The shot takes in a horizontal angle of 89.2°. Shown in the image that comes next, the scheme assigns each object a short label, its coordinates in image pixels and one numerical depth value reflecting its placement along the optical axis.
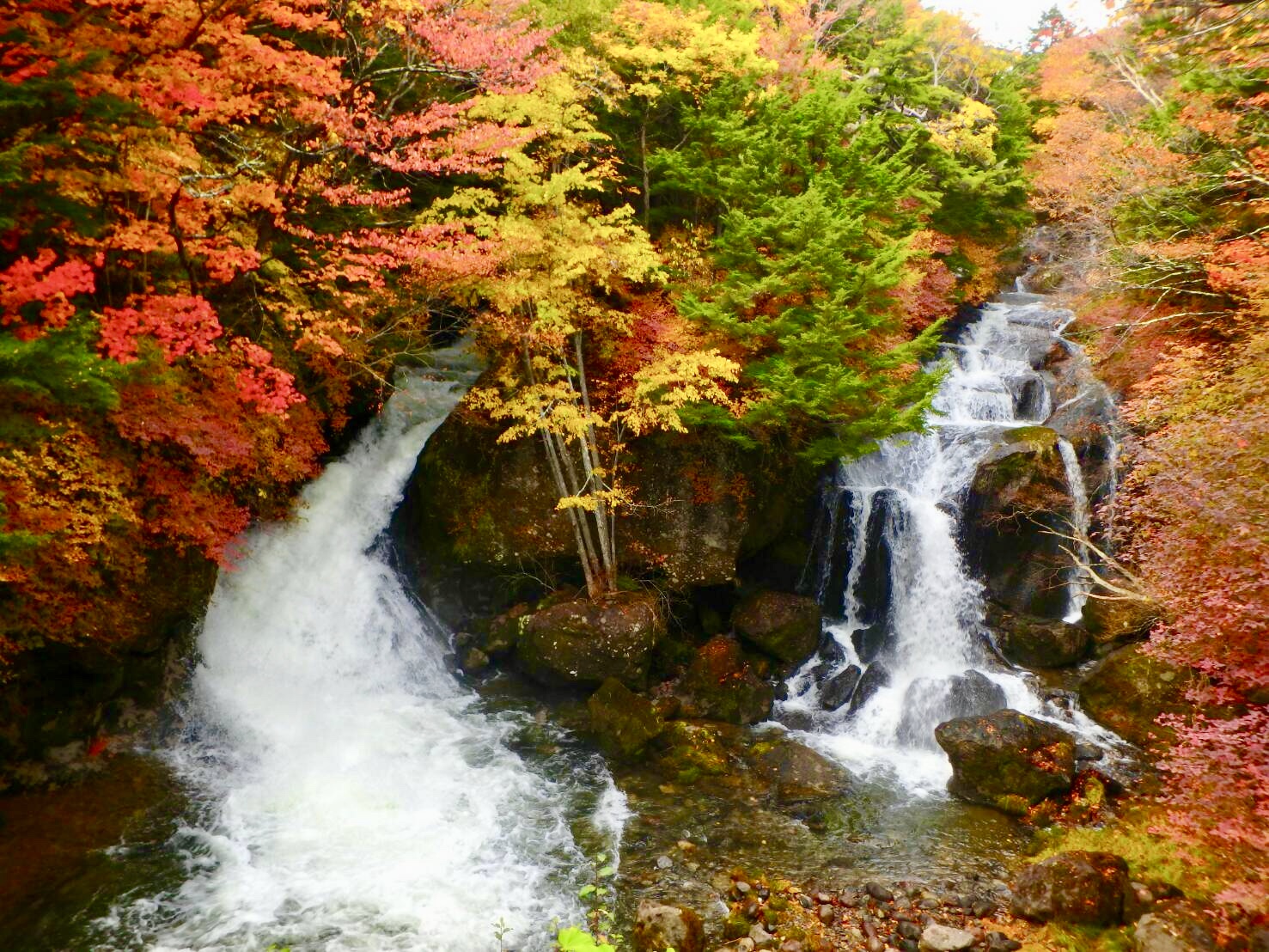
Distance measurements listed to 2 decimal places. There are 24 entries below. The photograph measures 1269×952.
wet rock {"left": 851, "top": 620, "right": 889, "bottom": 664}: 12.77
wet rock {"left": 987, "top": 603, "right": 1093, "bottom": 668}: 11.92
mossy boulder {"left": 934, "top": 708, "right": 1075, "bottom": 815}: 9.02
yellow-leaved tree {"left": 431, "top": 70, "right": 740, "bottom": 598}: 10.07
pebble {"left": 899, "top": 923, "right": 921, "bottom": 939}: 6.71
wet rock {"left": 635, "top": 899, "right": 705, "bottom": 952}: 6.33
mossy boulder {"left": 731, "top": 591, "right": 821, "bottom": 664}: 12.35
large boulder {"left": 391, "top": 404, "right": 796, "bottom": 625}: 12.60
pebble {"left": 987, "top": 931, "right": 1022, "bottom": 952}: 6.46
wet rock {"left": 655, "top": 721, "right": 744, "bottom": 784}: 9.80
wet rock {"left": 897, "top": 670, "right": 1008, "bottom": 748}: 11.09
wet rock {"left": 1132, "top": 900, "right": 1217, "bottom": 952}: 5.71
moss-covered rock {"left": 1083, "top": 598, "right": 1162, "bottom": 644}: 11.64
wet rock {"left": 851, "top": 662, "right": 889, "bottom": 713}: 11.81
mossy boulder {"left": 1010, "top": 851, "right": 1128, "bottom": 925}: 6.70
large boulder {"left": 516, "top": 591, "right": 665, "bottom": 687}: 11.28
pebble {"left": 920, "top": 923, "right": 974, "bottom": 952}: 6.45
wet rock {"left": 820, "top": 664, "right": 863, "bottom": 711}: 11.84
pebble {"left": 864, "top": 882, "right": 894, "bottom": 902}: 7.30
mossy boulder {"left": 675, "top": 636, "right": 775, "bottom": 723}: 11.41
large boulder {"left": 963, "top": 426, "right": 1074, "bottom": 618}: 12.96
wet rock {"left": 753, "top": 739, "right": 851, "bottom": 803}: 9.43
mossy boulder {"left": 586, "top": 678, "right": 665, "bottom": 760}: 10.16
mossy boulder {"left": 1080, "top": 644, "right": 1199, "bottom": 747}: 10.08
